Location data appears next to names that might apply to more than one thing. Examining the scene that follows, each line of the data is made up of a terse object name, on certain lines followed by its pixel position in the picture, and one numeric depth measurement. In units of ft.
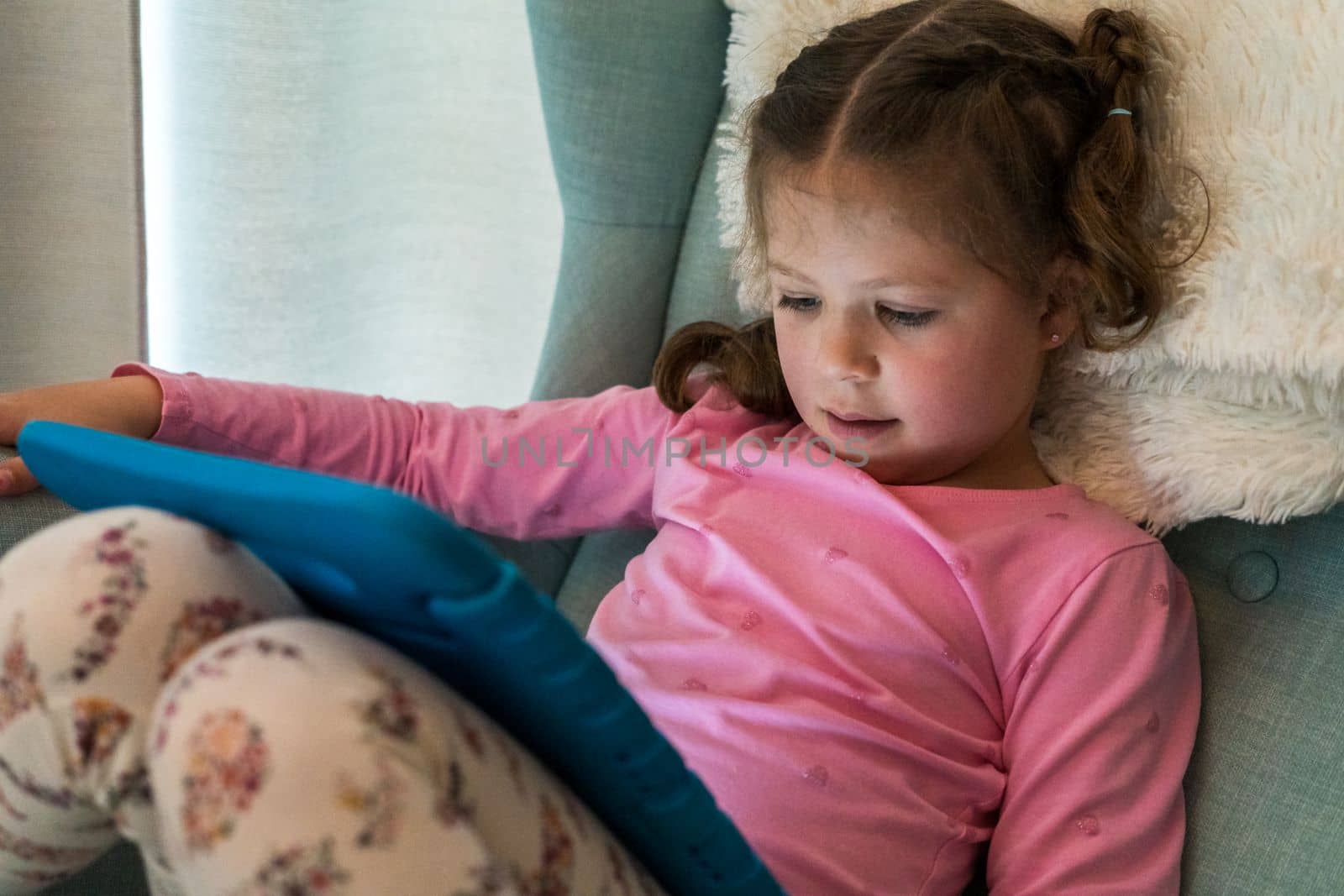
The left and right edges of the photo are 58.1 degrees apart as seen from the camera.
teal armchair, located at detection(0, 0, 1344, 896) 3.33
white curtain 3.84
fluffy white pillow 2.37
